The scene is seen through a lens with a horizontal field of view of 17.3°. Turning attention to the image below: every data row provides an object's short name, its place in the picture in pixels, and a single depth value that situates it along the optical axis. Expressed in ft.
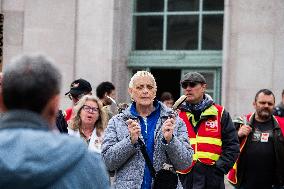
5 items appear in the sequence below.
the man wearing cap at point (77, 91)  39.43
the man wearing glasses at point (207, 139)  33.01
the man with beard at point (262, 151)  36.78
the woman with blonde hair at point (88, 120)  33.13
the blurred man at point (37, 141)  11.10
